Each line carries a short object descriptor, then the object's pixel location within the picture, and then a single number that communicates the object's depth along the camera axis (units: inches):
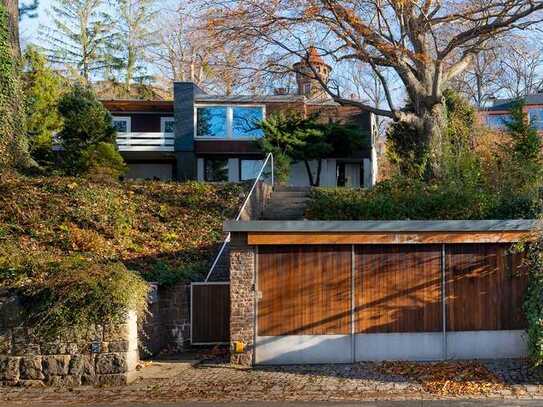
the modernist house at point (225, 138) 1210.6
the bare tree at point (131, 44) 1711.4
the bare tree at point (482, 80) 1084.5
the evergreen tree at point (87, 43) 1667.1
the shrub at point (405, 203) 657.6
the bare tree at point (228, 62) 942.4
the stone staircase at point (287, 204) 794.8
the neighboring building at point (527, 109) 1792.6
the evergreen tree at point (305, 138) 1091.9
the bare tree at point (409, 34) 866.1
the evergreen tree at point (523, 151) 693.3
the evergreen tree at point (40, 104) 1034.9
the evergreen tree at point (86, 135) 941.8
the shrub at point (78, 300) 418.6
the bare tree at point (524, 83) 1699.1
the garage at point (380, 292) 446.9
